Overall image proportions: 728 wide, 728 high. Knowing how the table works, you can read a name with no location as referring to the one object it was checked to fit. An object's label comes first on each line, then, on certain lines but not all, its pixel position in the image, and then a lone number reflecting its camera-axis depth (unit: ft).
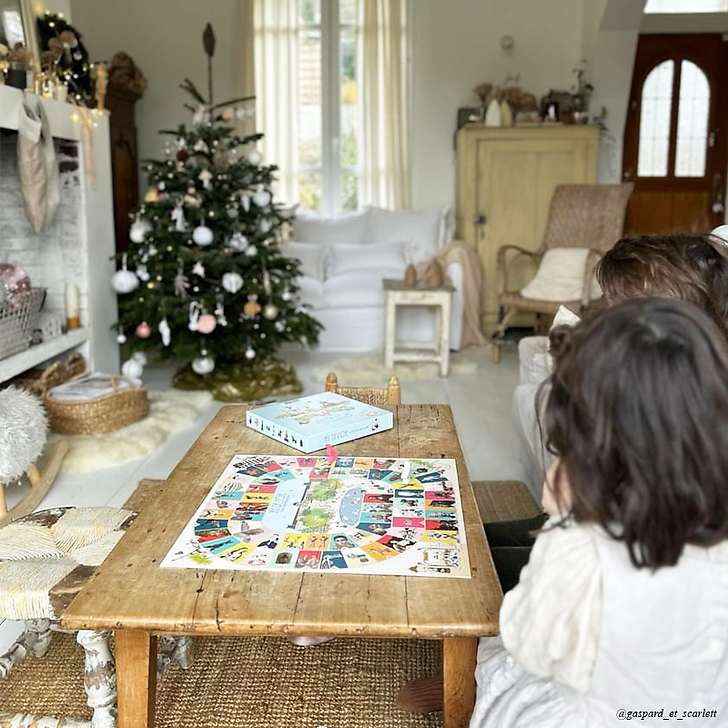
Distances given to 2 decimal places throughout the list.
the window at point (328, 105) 21.75
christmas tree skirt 14.38
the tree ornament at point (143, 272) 13.75
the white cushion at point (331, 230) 20.42
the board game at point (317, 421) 6.18
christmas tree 13.64
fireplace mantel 12.59
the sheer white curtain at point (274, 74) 21.48
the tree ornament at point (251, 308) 13.73
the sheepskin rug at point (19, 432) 8.87
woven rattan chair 17.67
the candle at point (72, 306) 13.38
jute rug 5.73
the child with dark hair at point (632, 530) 3.07
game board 4.40
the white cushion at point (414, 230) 19.93
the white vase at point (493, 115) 19.62
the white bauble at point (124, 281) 13.61
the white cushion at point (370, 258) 19.29
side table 16.33
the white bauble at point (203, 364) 13.91
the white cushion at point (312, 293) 18.43
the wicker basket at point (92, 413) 11.85
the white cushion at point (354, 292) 18.43
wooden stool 5.08
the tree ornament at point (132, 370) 13.14
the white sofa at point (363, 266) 18.45
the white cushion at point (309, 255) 19.20
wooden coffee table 3.86
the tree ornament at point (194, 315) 13.46
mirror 11.43
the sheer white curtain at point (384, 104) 21.30
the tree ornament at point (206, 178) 13.60
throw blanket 18.62
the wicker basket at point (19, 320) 11.02
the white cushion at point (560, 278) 17.29
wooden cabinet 19.34
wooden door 20.59
